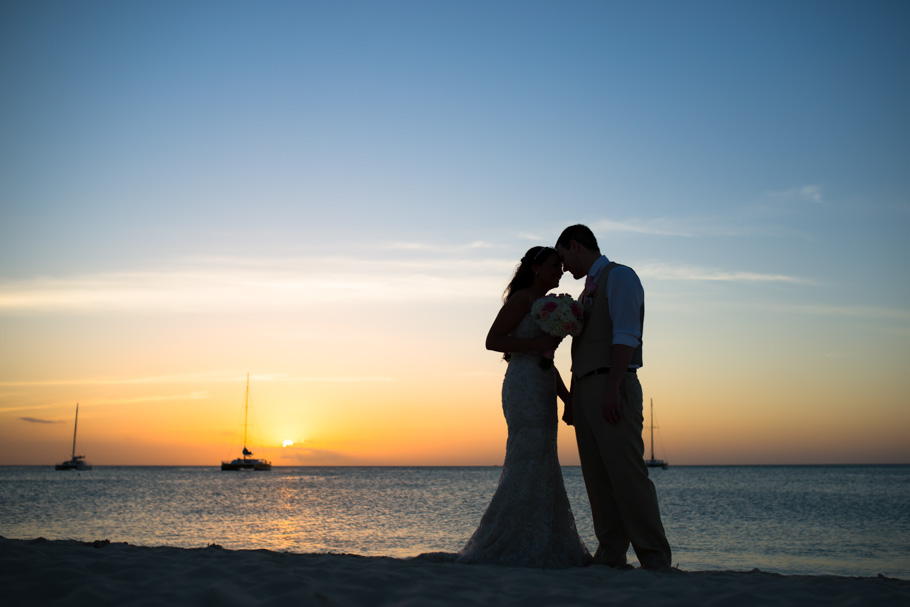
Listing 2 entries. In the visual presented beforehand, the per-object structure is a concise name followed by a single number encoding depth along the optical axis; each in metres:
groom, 4.70
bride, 4.95
